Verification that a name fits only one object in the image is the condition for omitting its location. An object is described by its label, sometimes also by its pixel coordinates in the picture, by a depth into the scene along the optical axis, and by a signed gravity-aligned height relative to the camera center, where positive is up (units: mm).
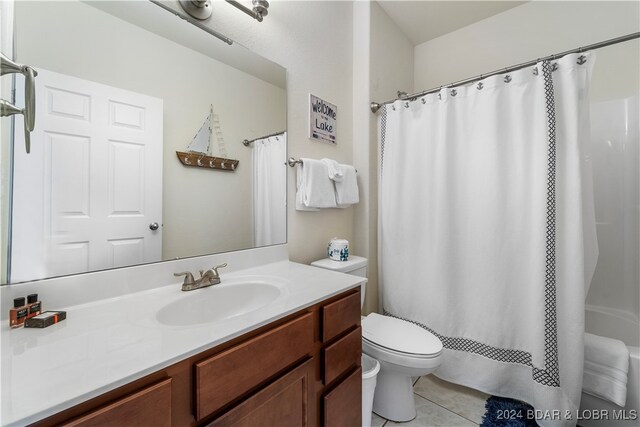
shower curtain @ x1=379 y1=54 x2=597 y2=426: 1300 -66
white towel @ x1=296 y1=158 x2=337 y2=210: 1488 +172
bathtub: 1179 -779
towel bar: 1471 +299
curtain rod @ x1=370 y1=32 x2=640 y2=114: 1187 +788
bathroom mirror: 760 +264
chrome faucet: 964 -240
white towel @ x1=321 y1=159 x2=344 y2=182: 1586 +272
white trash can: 1213 -806
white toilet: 1236 -652
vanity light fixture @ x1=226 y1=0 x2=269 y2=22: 1151 +909
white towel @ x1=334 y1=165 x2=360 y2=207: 1656 +178
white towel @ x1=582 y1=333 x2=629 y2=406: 1203 -715
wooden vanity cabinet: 487 -399
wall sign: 1599 +600
